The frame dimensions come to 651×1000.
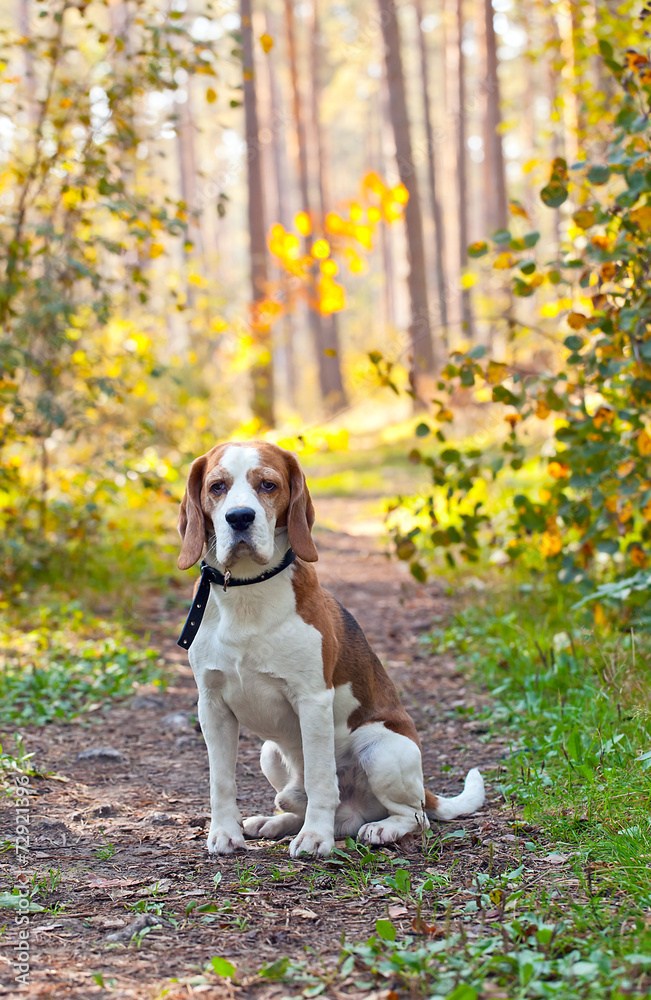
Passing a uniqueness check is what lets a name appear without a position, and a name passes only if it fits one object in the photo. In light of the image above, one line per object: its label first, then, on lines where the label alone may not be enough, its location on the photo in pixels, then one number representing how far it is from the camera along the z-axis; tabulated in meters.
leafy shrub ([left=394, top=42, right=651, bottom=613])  4.55
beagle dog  3.33
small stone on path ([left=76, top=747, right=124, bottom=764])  4.59
